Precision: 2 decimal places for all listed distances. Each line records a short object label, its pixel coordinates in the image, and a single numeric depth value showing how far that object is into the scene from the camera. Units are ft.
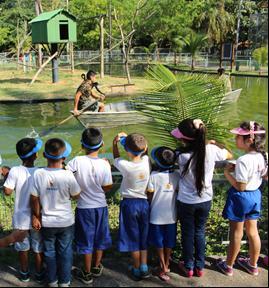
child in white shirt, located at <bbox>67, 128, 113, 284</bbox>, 11.57
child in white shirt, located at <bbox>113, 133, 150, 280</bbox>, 11.61
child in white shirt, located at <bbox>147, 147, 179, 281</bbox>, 11.71
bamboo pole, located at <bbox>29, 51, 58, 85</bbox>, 68.55
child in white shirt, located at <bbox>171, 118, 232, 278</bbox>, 11.41
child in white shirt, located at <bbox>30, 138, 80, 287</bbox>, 11.02
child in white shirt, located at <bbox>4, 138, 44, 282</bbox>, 11.27
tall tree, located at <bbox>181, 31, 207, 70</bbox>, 118.11
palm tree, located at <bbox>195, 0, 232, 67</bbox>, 126.62
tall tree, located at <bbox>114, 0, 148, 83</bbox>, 81.70
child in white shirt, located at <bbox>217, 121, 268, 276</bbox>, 11.34
